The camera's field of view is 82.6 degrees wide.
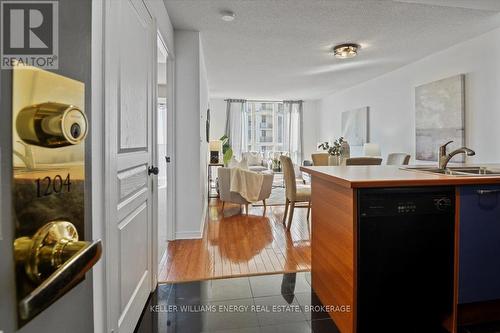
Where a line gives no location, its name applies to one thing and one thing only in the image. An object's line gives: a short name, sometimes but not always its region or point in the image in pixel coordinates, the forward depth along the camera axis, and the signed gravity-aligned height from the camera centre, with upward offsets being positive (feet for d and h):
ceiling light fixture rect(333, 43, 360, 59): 12.38 +4.85
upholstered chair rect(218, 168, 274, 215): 14.73 -1.51
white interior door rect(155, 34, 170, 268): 9.54 -0.12
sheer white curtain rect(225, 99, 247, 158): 28.09 +3.60
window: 29.40 +3.40
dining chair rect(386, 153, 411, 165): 14.53 +0.02
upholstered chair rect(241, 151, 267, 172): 24.99 -0.10
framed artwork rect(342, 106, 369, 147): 19.76 +2.46
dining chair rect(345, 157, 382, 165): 12.11 -0.07
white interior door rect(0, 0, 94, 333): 1.25 -0.24
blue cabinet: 5.02 -1.48
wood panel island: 4.78 -1.55
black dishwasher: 4.78 -1.66
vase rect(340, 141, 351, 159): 16.32 +0.53
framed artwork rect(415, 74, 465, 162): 11.98 +2.00
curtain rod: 28.13 +6.00
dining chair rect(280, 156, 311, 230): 12.11 -1.37
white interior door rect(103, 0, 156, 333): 4.13 +0.03
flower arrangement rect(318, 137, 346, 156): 16.01 +0.47
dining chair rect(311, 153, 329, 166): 16.19 +0.01
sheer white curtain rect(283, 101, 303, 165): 29.40 +3.03
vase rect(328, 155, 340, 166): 15.44 -0.04
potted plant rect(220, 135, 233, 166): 17.78 +0.21
